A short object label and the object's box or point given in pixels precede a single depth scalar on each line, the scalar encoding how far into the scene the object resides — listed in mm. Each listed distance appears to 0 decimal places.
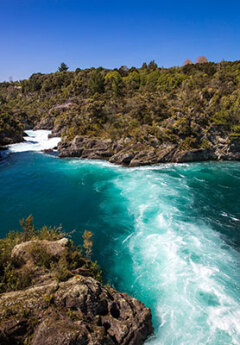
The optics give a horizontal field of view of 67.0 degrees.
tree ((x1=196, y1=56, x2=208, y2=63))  123350
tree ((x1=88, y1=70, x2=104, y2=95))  91375
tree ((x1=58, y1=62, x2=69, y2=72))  151875
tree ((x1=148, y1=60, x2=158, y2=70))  118950
